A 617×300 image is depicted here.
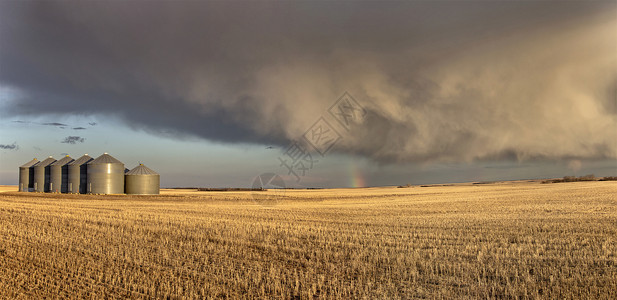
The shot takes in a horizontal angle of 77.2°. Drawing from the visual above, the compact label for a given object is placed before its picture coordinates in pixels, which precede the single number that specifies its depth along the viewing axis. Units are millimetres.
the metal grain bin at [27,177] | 75812
